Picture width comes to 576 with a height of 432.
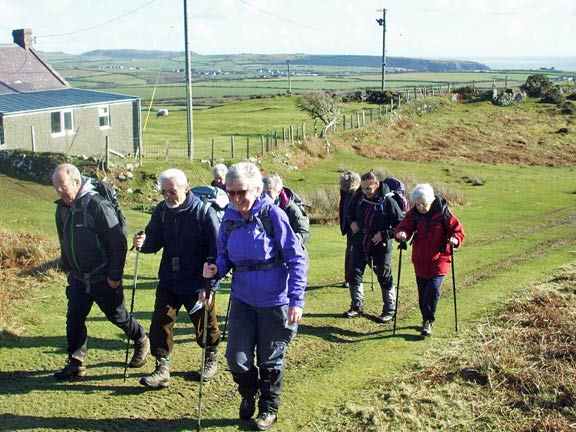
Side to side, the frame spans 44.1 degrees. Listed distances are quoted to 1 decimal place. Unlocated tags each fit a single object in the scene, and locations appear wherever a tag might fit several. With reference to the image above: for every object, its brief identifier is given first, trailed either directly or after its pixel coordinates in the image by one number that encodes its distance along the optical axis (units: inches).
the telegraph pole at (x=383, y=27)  2682.1
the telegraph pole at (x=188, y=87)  1266.6
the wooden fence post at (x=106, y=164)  997.8
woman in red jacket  353.4
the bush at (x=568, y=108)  2351.1
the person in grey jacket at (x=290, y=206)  350.9
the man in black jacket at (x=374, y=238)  392.8
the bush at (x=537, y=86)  2635.3
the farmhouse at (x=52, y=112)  1342.3
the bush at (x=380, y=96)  2470.5
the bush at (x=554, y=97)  2493.8
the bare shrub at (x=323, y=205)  926.4
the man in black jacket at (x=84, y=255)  281.4
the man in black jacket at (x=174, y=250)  281.6
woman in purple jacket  245.8
